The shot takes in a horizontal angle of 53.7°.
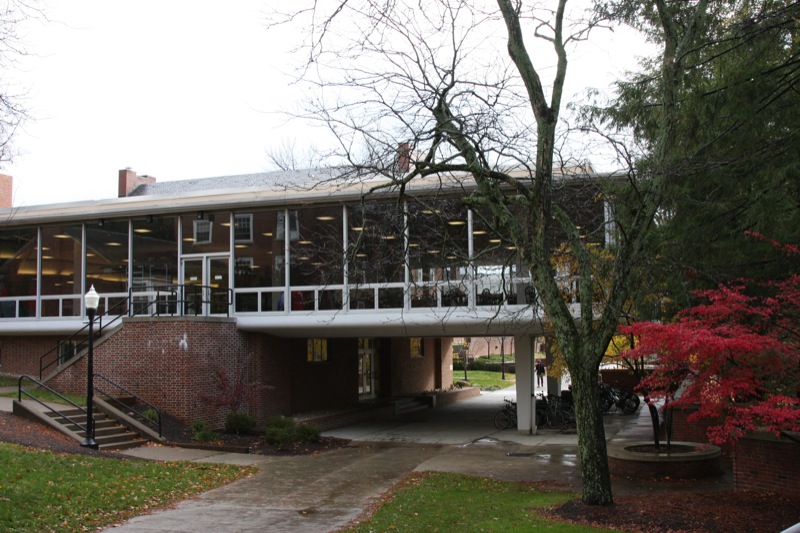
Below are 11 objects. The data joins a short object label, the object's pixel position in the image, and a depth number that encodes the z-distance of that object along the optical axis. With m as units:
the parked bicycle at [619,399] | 27.75
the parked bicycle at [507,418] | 24.37
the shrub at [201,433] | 18.97
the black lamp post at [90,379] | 16.31
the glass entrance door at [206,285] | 23.11
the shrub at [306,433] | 19.80
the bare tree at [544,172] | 10.99
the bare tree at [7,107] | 10.24
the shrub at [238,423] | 20.41
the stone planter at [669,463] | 14.41
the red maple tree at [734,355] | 9.88
